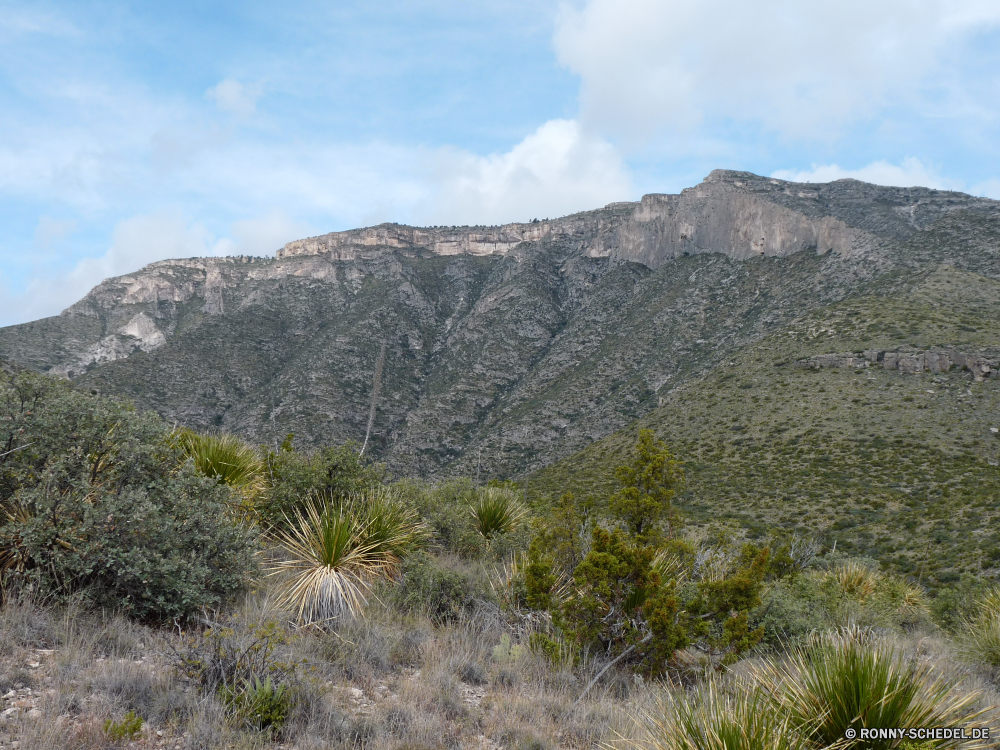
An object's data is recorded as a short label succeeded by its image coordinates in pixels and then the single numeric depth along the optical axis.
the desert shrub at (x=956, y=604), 9.90
